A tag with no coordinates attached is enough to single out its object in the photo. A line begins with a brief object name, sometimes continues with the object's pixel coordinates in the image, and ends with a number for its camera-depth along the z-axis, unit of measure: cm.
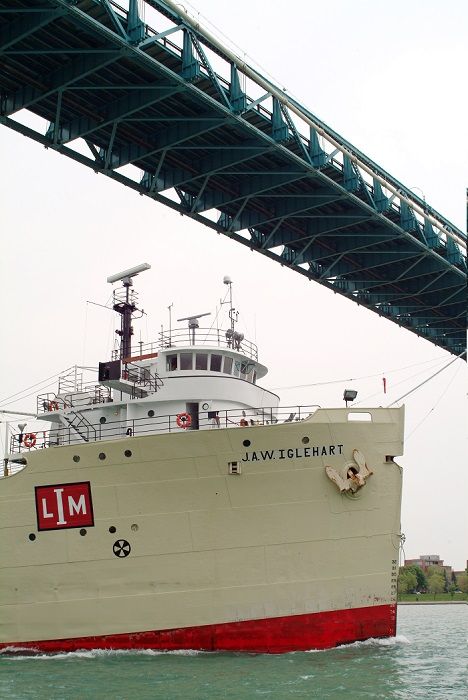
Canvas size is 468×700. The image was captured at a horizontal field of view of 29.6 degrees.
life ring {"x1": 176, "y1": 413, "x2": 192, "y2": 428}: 2524
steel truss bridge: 2520
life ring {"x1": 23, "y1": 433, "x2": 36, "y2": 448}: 2662
